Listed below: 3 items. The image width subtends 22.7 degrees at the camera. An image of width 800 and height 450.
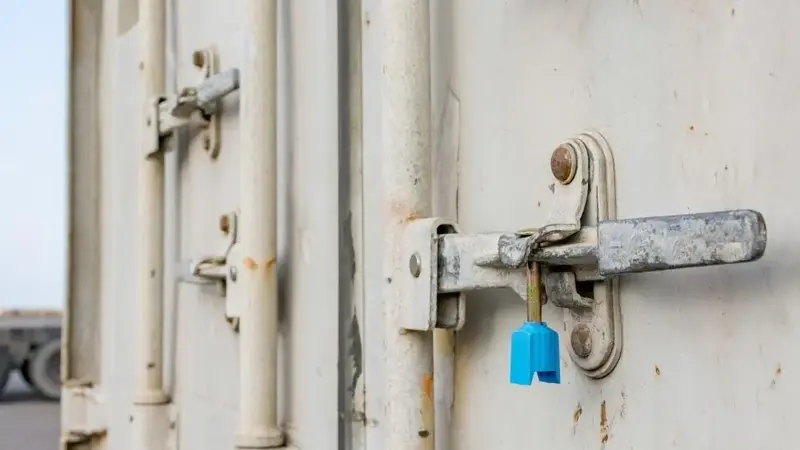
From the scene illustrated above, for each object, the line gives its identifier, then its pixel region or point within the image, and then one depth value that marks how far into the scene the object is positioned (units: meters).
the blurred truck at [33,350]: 8.02
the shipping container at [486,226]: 1.23
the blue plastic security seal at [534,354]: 1.28
